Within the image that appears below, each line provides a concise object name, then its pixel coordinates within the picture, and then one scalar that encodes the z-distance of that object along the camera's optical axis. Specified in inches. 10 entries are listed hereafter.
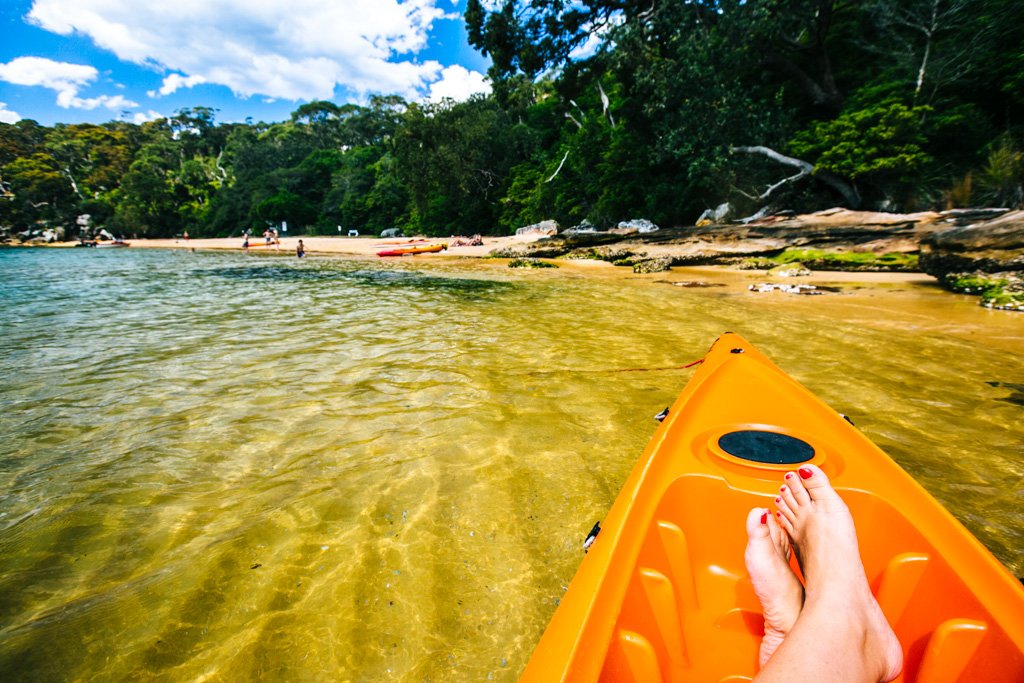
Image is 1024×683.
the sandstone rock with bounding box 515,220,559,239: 1149.4
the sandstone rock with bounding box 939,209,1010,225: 437.9
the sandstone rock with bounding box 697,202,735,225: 786.2
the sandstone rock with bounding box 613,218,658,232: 866.8
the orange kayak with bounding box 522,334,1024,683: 45.9
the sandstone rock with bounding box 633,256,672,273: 619.2
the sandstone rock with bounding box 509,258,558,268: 709.4
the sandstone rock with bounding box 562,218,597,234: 947.2
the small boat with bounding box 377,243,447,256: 980.6
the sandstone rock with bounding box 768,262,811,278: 492.7
